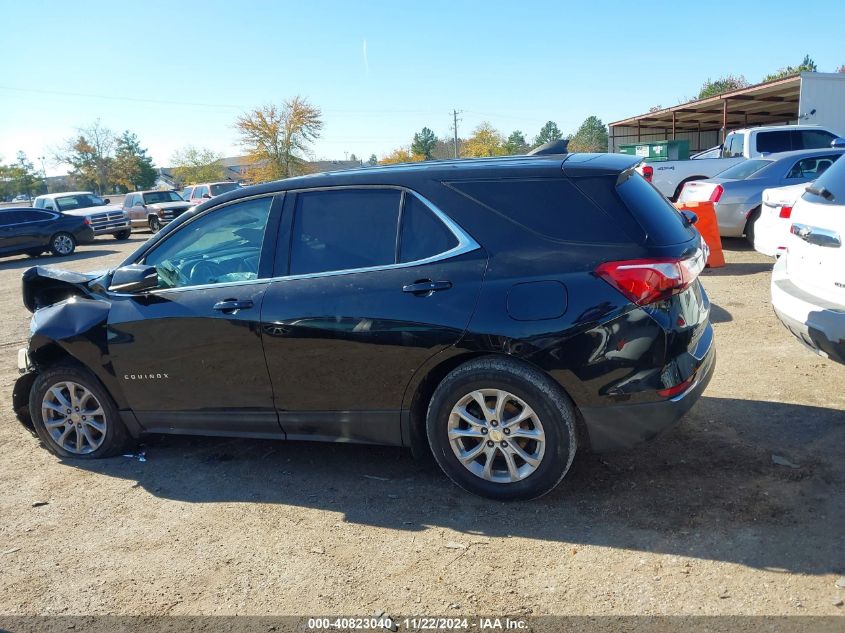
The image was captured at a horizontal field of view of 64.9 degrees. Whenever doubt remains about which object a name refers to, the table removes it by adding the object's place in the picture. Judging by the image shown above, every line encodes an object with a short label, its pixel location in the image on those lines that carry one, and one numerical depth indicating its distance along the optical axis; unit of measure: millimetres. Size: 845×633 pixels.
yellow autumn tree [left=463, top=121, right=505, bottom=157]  66625
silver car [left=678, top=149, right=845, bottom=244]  10859
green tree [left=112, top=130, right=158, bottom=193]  76500
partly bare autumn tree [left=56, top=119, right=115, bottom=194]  74438
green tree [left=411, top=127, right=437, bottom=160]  82938
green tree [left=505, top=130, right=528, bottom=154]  69938
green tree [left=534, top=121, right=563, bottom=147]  95219
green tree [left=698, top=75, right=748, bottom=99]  73000
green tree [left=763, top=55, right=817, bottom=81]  66981
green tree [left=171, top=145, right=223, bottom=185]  81500
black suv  3299
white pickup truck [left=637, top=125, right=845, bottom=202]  14508
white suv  4023
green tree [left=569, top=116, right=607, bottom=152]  86438
